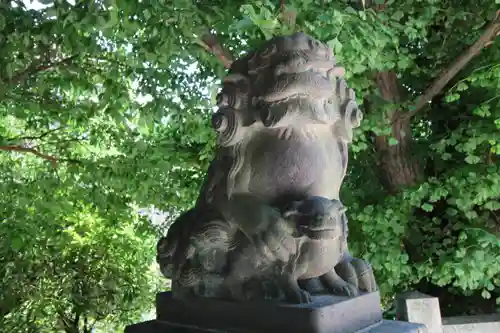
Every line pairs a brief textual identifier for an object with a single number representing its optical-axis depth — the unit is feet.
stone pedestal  4.43
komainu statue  4.78
